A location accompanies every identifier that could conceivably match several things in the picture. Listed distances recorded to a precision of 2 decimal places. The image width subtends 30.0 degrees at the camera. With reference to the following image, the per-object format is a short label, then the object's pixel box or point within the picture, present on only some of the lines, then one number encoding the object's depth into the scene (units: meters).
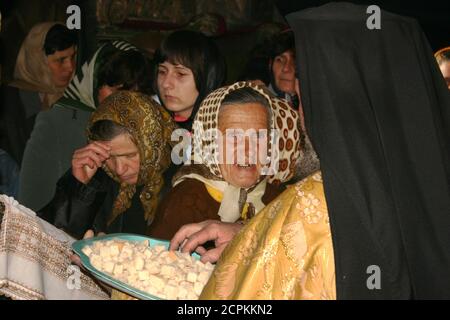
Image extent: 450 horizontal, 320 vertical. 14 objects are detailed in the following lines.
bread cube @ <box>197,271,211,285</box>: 2.31
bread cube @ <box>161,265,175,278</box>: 2.28
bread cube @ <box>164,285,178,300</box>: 2.21
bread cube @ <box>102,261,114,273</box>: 2.26
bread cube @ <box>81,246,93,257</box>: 2.33
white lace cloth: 2.41
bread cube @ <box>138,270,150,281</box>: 2.24
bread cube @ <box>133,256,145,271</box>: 2.28
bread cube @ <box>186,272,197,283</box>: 2.29
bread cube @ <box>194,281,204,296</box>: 2.27
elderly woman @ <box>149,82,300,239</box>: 3.63
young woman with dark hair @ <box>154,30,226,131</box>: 4.45
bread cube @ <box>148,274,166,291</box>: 2.22
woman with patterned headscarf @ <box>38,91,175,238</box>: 4.16
